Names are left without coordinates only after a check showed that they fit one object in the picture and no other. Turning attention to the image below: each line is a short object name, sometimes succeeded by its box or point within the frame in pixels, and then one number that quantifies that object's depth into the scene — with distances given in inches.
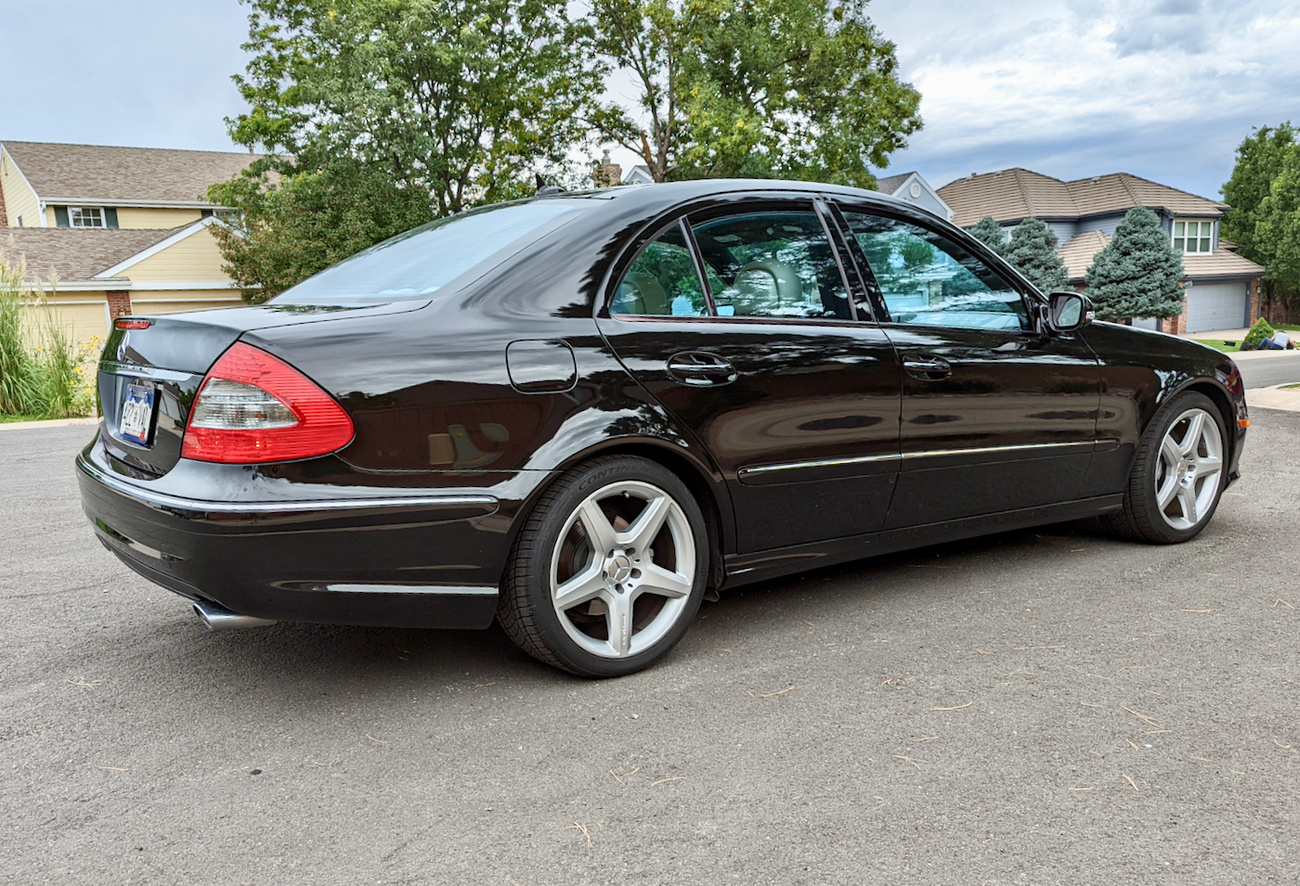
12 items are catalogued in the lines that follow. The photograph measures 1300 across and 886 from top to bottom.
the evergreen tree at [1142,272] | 1342.3
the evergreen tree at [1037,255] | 1296.8
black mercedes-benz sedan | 105.7
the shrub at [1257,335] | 1147.3
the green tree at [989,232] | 1354.6
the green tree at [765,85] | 1106.7
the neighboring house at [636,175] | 1442.4
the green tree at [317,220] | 1066.7
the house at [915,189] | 1759.4
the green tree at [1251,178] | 1983.3
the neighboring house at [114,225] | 1095.6
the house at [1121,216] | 1704.0
